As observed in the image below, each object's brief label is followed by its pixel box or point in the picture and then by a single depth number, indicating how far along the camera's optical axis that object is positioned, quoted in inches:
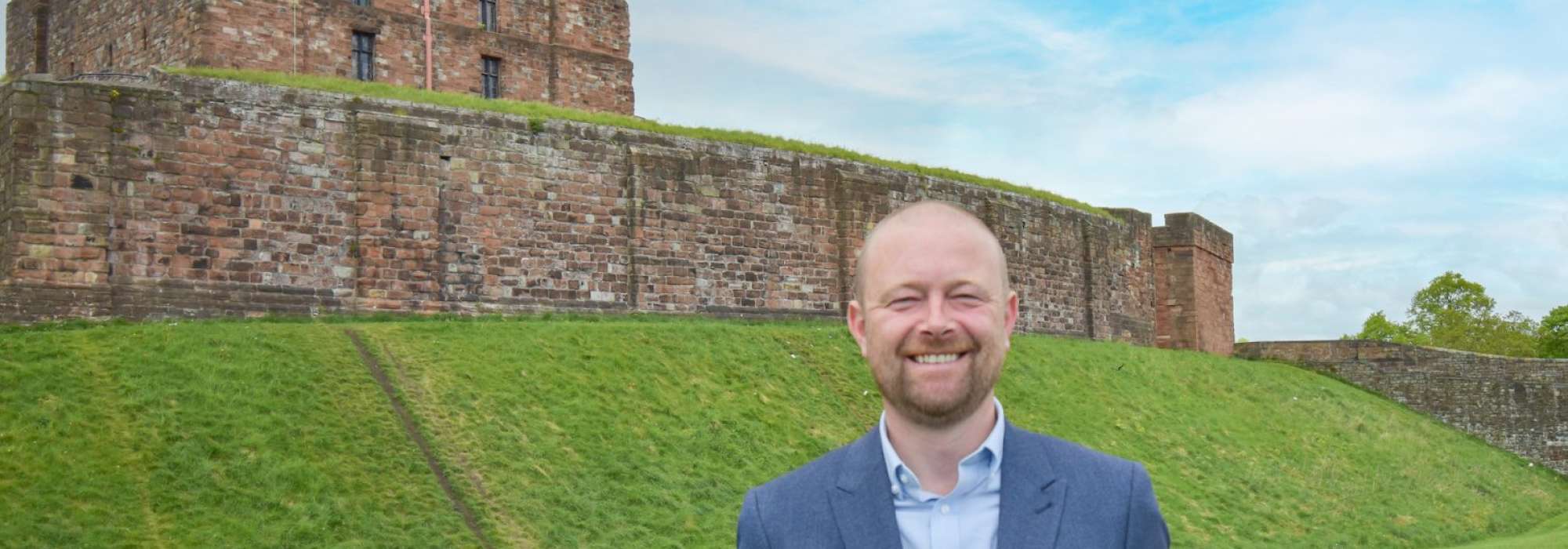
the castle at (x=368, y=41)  1015.6
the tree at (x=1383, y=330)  2709.2
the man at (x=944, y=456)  122.6
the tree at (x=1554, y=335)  2364.3
